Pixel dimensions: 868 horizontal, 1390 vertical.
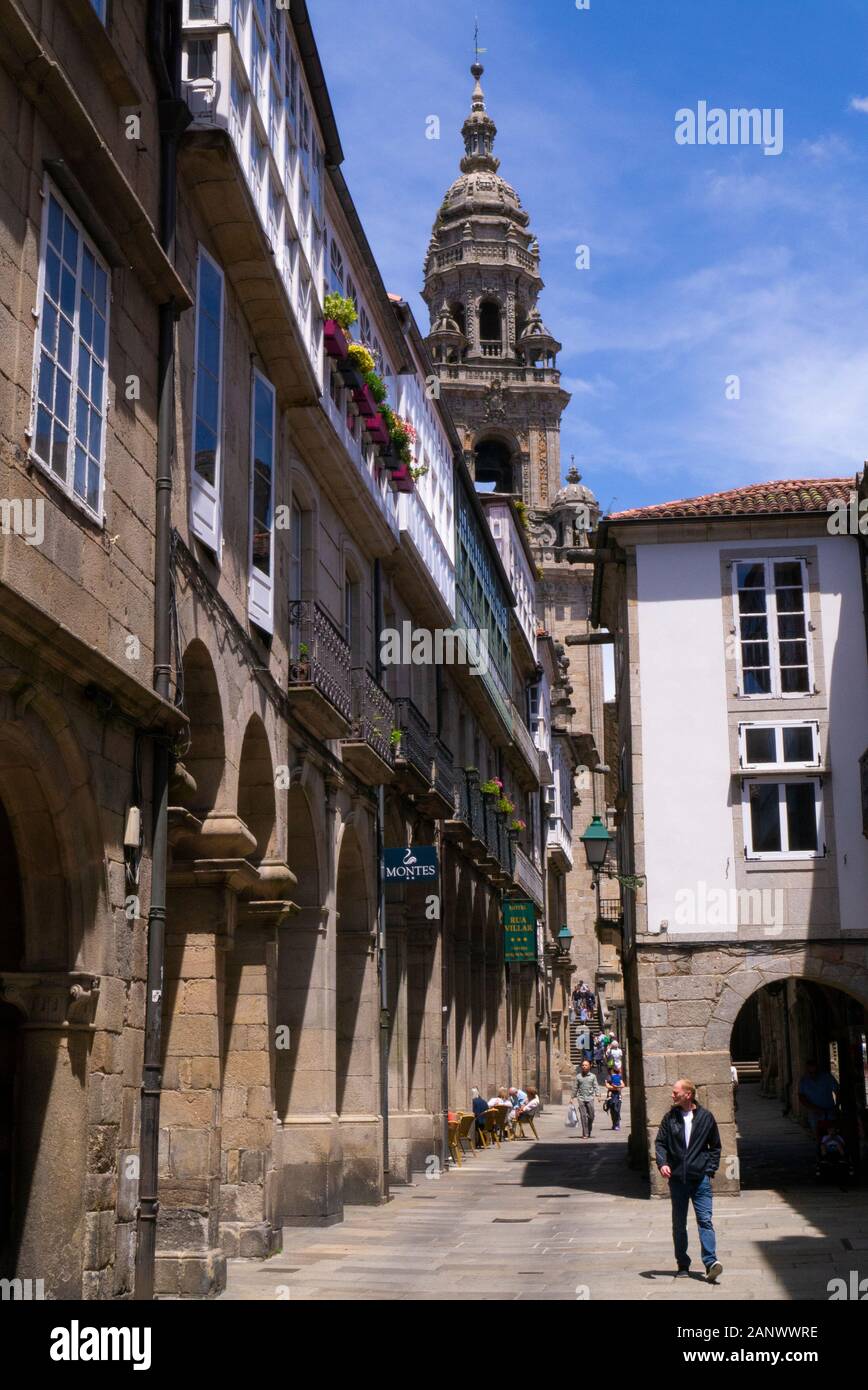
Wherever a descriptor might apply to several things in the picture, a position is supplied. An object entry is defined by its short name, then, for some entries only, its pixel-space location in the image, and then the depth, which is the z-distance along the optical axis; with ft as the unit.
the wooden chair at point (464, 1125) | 92.63
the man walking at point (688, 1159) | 43.19
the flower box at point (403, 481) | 73.77
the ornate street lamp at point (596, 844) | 76.74
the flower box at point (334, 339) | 58.74
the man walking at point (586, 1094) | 105.40
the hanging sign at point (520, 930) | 113.70
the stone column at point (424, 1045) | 83.25
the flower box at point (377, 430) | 66.39
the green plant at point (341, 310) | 59.16
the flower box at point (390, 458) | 70.95
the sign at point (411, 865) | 71.82
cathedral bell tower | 254.88
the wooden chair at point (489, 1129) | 102.99
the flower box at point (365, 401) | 63.82
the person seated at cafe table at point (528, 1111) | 113.39
